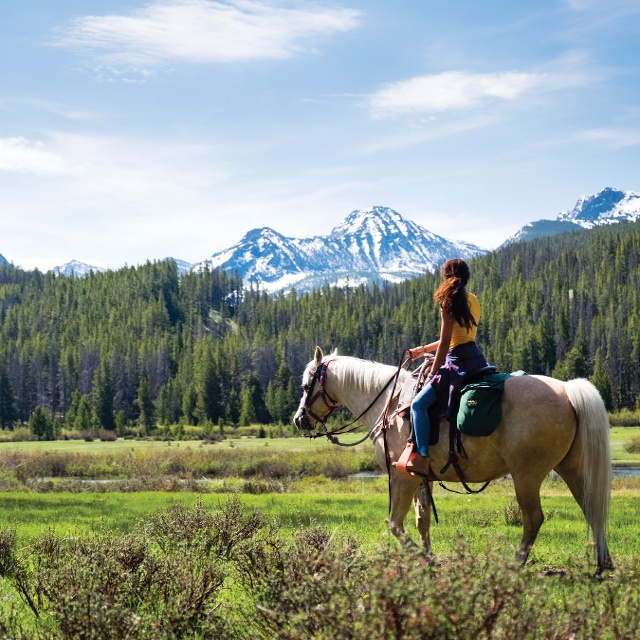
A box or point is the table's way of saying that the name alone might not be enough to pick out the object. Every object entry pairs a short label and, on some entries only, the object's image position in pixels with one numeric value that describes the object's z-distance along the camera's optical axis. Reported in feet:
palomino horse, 30.73
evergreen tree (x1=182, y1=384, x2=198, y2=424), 437.58
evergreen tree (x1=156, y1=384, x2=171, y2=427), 434.71
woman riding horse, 32.53
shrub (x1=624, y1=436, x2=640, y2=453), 223.51
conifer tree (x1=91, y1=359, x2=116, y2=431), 438.40
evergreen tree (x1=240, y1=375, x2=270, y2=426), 425.28
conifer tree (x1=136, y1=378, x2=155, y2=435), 430.20
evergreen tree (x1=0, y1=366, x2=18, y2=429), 472.44
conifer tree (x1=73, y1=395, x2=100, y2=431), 407.91
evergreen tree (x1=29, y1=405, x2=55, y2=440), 350.84
